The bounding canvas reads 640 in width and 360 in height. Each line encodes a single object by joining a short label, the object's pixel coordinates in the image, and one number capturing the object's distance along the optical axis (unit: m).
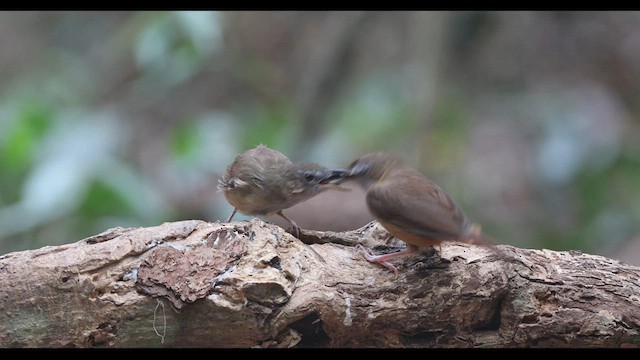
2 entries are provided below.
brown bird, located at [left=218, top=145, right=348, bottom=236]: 7.98
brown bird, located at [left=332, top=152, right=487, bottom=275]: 6.08
